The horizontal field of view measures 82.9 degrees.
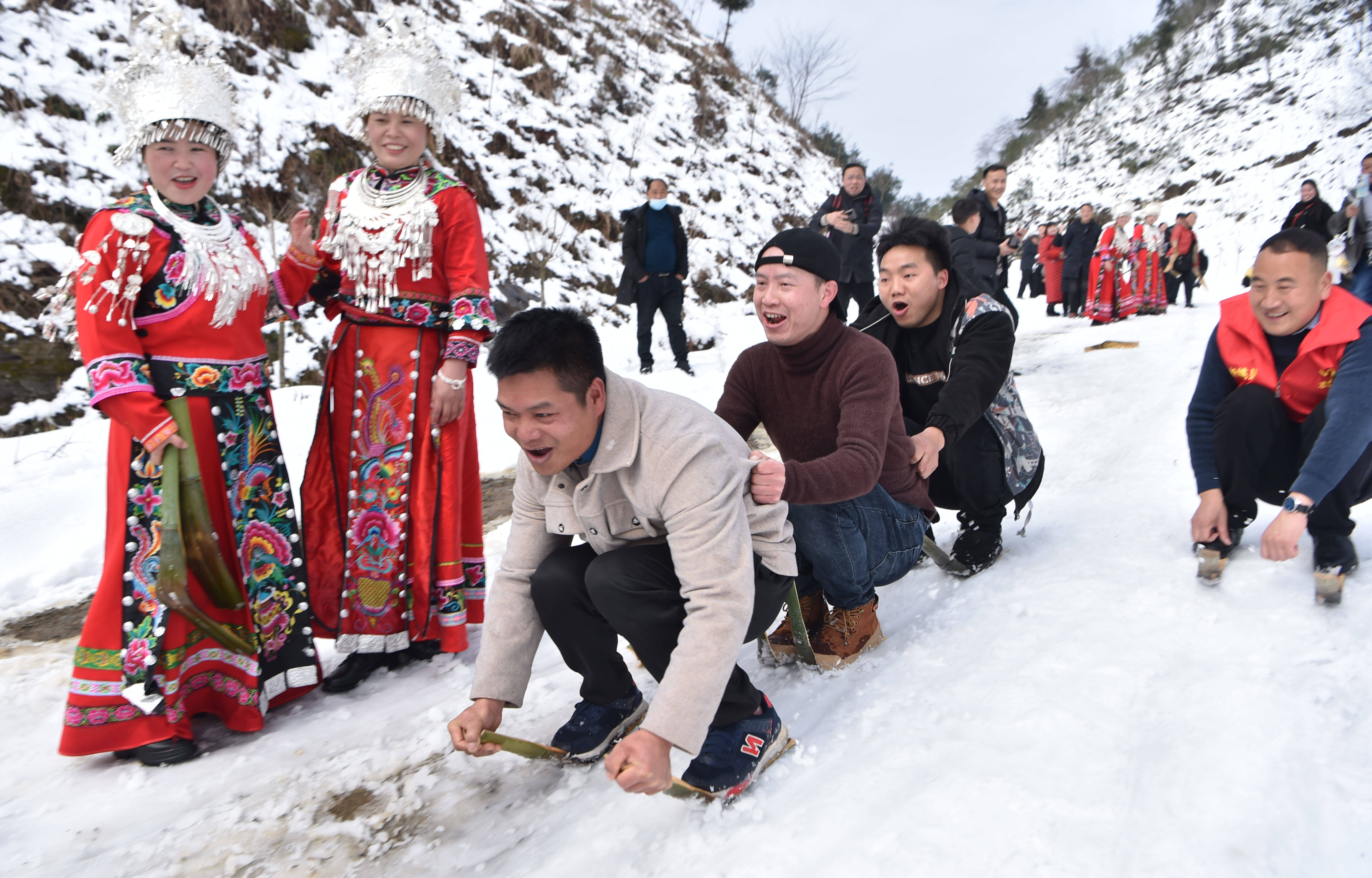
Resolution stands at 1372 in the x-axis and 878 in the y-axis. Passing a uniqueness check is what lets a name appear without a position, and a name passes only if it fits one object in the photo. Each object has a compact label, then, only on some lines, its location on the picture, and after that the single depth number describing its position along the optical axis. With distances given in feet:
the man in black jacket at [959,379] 8.11
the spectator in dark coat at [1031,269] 54.80
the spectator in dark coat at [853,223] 21.63
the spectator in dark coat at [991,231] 19.19
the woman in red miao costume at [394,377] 7.65
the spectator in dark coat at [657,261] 22.76
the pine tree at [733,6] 64.85
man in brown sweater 6.49
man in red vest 6.56
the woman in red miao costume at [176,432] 6.28
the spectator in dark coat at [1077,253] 35.12
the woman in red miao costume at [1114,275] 33.65
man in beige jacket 4.70
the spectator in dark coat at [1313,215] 24.13
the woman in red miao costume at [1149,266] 33.88
